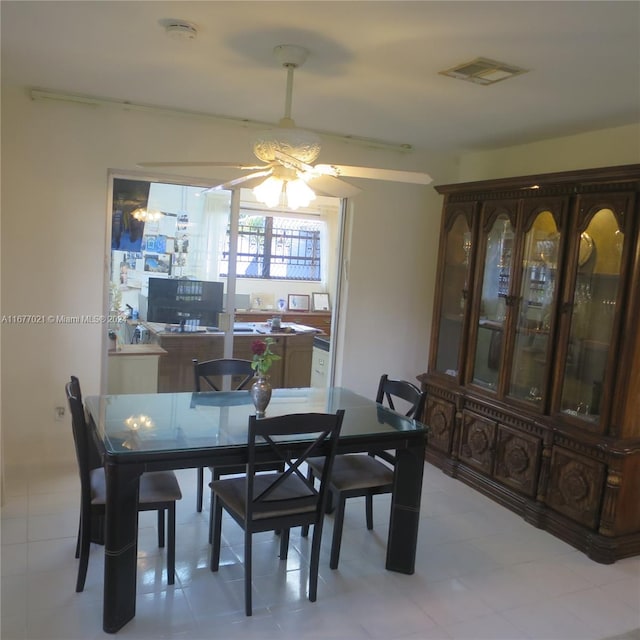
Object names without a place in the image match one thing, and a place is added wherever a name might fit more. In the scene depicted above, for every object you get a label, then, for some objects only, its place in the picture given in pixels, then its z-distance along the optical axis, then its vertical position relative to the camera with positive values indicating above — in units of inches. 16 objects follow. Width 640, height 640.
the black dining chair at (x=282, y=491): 95.0 -41.4
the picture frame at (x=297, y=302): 341.7 -20.7
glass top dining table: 91.1 -31.2
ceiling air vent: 101.8 +38.8
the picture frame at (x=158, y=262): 165.9 -1.5
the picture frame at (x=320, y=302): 347.9 -20.0
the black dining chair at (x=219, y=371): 134.1 -27.1
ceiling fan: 97.3 +18.0
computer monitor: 169.2 -12.9
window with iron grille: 340.1 +11.2
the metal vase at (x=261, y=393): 117.0 -26.4
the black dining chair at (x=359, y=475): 114.2 -42.5
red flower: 114.6 -16.7
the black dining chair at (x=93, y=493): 98.0 -42.8
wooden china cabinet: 123.2 -16.7
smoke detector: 91.4 +37.4
